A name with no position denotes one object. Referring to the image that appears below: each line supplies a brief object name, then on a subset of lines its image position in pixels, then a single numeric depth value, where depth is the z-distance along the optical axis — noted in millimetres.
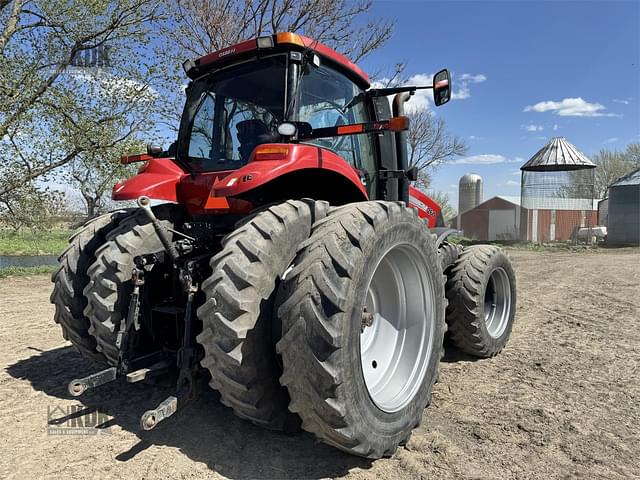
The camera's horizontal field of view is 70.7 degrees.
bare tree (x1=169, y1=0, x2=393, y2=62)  12906
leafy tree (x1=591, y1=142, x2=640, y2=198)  43688
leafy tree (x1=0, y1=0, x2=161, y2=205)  11188
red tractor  2262
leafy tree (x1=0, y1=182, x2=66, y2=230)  11791
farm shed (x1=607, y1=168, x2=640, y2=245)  23125
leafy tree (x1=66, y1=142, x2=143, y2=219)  12590
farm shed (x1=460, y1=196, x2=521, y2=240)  33406
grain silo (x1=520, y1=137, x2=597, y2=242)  24281
